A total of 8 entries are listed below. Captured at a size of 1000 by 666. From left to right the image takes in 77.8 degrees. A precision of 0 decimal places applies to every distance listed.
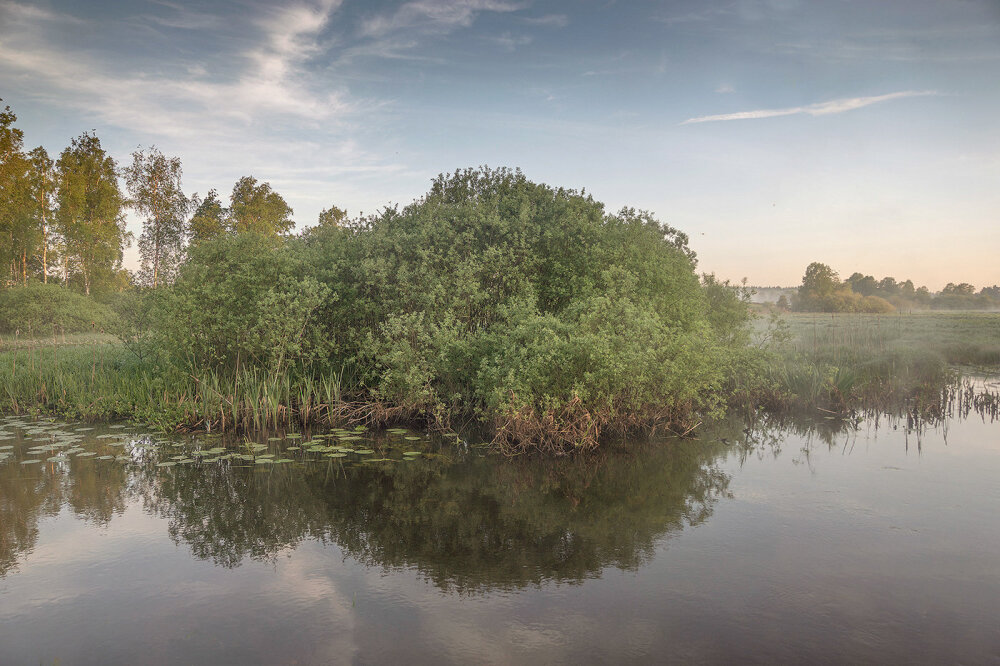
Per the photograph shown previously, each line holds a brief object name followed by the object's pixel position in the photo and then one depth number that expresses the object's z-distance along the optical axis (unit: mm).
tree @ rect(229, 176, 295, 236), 43406
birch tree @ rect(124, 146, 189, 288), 44094
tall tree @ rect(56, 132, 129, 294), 40500
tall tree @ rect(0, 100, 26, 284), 32031
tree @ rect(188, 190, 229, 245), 40875
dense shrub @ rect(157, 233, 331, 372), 13883
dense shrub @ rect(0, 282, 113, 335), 31797
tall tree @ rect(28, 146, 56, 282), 39219
